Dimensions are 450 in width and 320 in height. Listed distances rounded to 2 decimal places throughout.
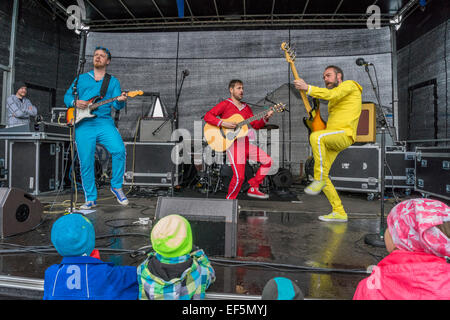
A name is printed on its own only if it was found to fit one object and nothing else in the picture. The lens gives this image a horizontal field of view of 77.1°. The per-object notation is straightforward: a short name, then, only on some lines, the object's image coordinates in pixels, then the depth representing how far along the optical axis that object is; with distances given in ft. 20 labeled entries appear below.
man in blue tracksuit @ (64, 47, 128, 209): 12.63
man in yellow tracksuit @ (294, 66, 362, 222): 10.84
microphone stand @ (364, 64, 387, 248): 8.26
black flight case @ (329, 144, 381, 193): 17.89
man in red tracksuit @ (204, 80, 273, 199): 14.15
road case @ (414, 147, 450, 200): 14.41
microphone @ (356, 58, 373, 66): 12.70
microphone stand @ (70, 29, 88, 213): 11.05
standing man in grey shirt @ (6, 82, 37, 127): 19.02
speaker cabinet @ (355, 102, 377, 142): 18.15
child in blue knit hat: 4.07
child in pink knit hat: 2.99
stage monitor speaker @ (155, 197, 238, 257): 7.09
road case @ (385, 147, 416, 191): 18.42
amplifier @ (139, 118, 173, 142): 20.01
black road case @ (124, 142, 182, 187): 18.86
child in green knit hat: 3.89
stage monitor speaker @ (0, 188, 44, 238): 8.66
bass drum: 18.72
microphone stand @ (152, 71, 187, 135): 19.95
